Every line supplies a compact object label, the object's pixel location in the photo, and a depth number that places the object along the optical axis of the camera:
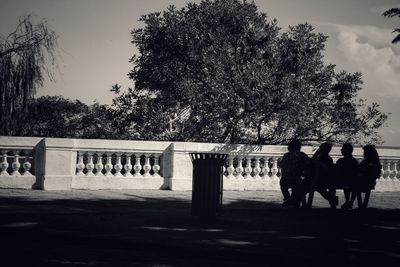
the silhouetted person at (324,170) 10.52
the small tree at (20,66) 17.59
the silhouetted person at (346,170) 10.63
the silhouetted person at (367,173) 10.62
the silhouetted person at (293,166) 10.32
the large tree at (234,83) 18.53
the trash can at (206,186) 8.12
